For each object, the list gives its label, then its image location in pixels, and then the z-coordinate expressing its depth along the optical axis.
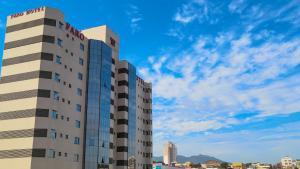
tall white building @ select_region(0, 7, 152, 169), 57.13
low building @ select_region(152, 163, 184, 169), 110.86
